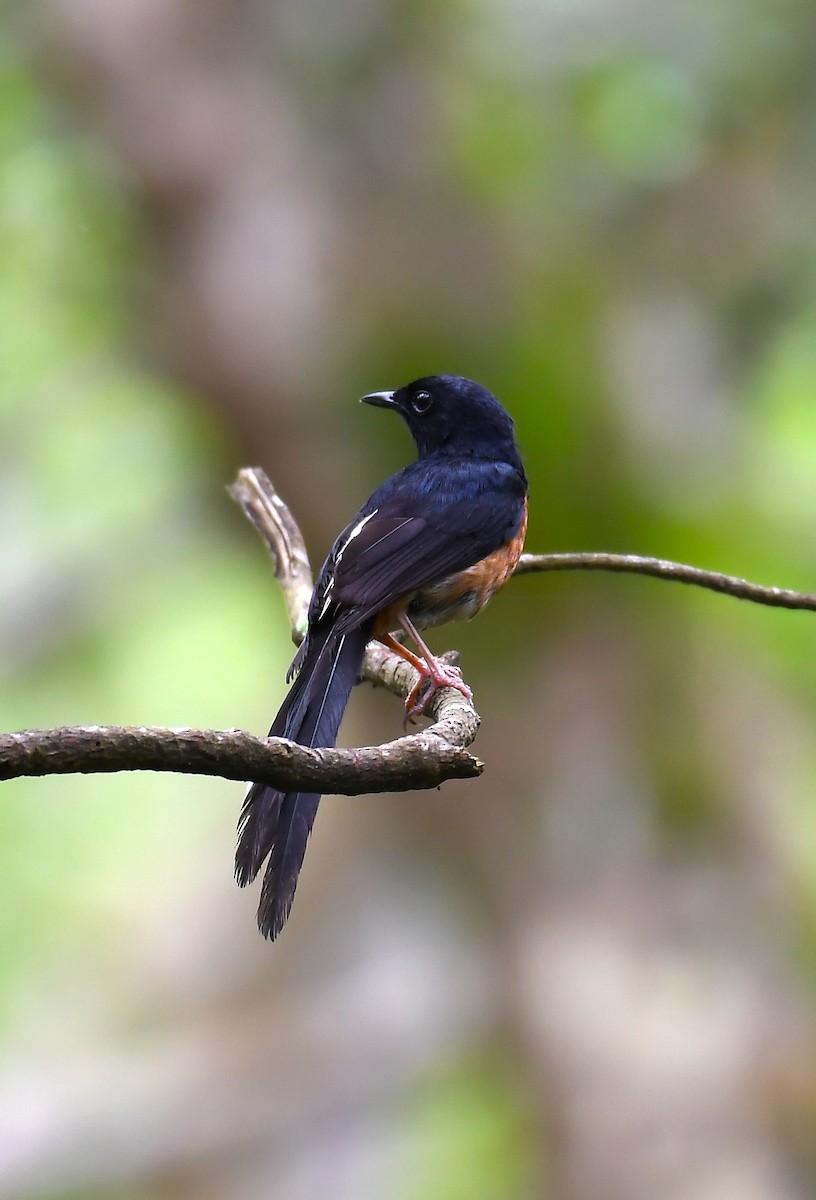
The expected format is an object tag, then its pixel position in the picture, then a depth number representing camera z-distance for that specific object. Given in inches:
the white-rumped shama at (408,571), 209.5
